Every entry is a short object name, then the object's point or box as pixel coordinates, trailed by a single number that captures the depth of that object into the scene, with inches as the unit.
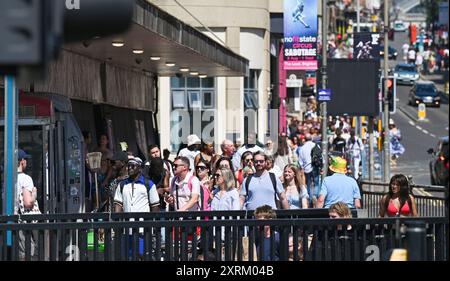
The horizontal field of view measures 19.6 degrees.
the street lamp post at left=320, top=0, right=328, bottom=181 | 1378.2
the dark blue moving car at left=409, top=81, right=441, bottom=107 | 3452.3
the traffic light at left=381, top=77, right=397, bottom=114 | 1520.9
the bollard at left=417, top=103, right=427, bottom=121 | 3209.4
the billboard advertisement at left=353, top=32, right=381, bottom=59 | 1713.8
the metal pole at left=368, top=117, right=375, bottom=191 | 1513.3
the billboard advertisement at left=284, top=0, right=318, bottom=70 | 1569.9
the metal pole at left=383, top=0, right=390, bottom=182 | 1539.1
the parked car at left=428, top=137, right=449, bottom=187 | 1434.5
